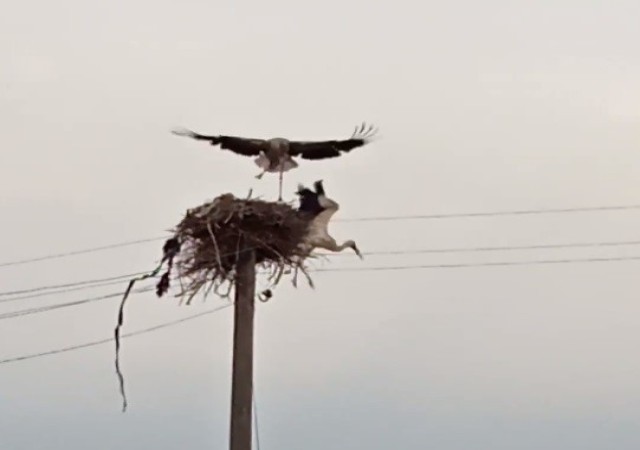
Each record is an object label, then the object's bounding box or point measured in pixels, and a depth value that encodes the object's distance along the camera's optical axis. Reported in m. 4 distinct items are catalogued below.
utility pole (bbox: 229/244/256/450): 9.09
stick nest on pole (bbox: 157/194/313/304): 9.44
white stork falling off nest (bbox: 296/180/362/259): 9.73
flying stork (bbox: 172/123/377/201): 10.23
